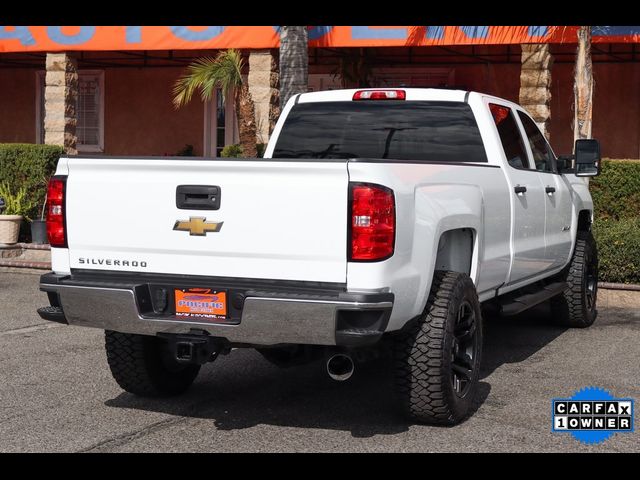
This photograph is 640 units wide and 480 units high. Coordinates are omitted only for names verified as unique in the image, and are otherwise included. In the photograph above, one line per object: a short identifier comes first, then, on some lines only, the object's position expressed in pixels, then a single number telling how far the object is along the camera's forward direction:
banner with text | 14.70
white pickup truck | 4.94
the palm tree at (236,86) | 15.34
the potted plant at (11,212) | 14.07
